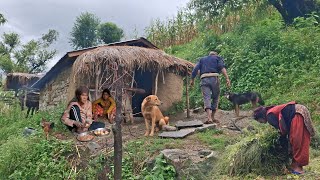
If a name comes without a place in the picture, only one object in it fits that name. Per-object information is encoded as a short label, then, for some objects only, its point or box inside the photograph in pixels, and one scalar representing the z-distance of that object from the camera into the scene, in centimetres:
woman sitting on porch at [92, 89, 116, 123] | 697
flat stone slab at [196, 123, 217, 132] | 614
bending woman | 402
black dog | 732
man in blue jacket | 666
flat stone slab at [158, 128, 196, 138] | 586
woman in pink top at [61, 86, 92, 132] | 642
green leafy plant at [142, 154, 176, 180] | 464
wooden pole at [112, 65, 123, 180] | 348
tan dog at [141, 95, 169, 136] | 604
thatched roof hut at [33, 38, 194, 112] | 692
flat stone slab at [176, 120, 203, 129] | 635
